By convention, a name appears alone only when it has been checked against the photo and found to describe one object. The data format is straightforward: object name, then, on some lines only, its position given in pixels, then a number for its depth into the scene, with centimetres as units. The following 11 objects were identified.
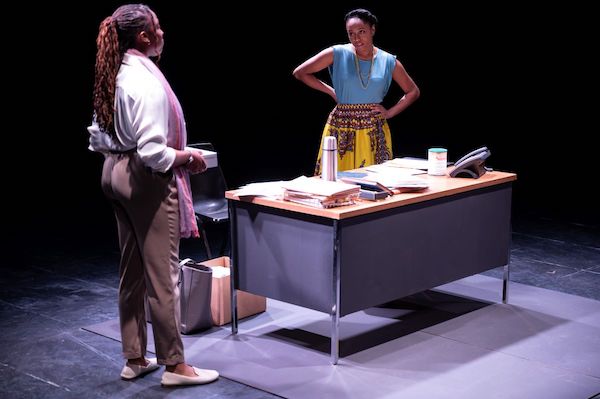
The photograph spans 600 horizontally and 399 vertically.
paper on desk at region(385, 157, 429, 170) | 524
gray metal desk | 434
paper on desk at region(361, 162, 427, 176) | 508
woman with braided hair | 385
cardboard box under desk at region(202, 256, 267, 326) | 488
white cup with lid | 506
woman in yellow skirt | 551
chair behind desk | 573
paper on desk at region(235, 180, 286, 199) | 454
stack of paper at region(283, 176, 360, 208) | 430
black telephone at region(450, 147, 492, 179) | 500
